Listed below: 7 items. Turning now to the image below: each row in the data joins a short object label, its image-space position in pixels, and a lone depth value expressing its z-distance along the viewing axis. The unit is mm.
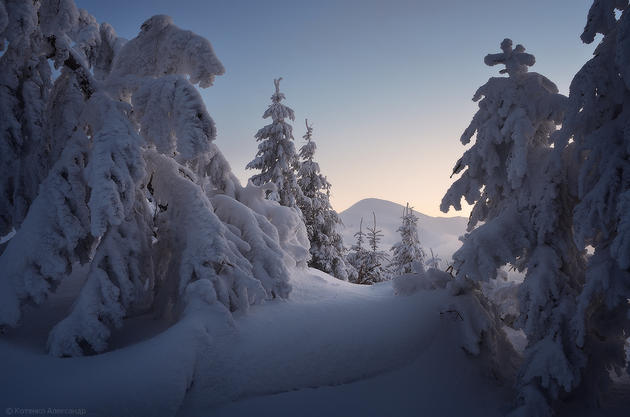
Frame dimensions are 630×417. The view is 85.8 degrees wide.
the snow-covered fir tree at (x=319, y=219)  20578
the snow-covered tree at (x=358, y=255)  25975
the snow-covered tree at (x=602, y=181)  3682
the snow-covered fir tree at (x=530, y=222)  4020
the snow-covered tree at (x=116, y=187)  4152
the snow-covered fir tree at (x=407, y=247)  24391
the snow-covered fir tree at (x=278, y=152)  19281
